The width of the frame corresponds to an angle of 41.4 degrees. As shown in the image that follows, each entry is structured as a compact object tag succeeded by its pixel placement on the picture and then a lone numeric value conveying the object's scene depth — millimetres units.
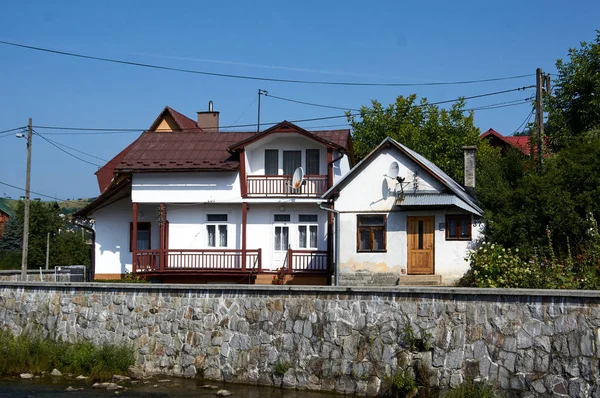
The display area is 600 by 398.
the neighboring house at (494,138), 55988
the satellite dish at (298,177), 31641
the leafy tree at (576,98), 34312
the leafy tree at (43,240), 62406
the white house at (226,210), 32469
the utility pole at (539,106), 29078
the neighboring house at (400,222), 27328
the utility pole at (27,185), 34275
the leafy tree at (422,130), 47719
